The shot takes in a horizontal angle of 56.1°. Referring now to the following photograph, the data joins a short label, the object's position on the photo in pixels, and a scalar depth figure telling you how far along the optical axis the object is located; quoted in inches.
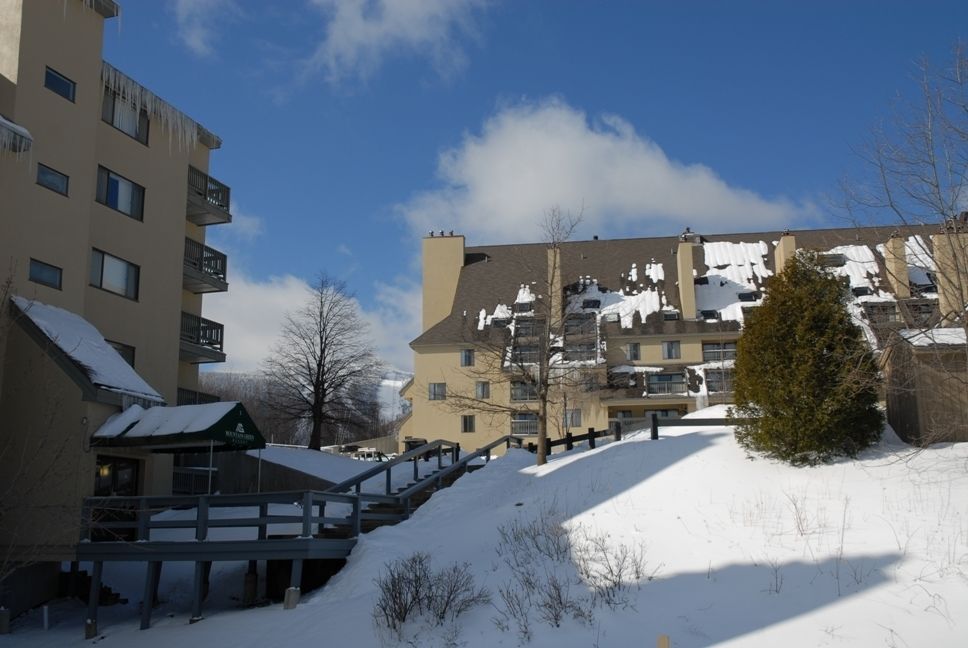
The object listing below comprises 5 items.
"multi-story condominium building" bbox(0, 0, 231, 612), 788.6
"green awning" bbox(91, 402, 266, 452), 789.9
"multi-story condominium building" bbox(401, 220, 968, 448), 1931.6
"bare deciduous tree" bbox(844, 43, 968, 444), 614.9
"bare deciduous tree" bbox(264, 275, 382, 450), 1737.2
